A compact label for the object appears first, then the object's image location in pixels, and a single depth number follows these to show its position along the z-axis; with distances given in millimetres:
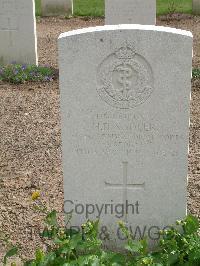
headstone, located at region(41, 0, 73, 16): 12297
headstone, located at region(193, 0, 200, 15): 12234
